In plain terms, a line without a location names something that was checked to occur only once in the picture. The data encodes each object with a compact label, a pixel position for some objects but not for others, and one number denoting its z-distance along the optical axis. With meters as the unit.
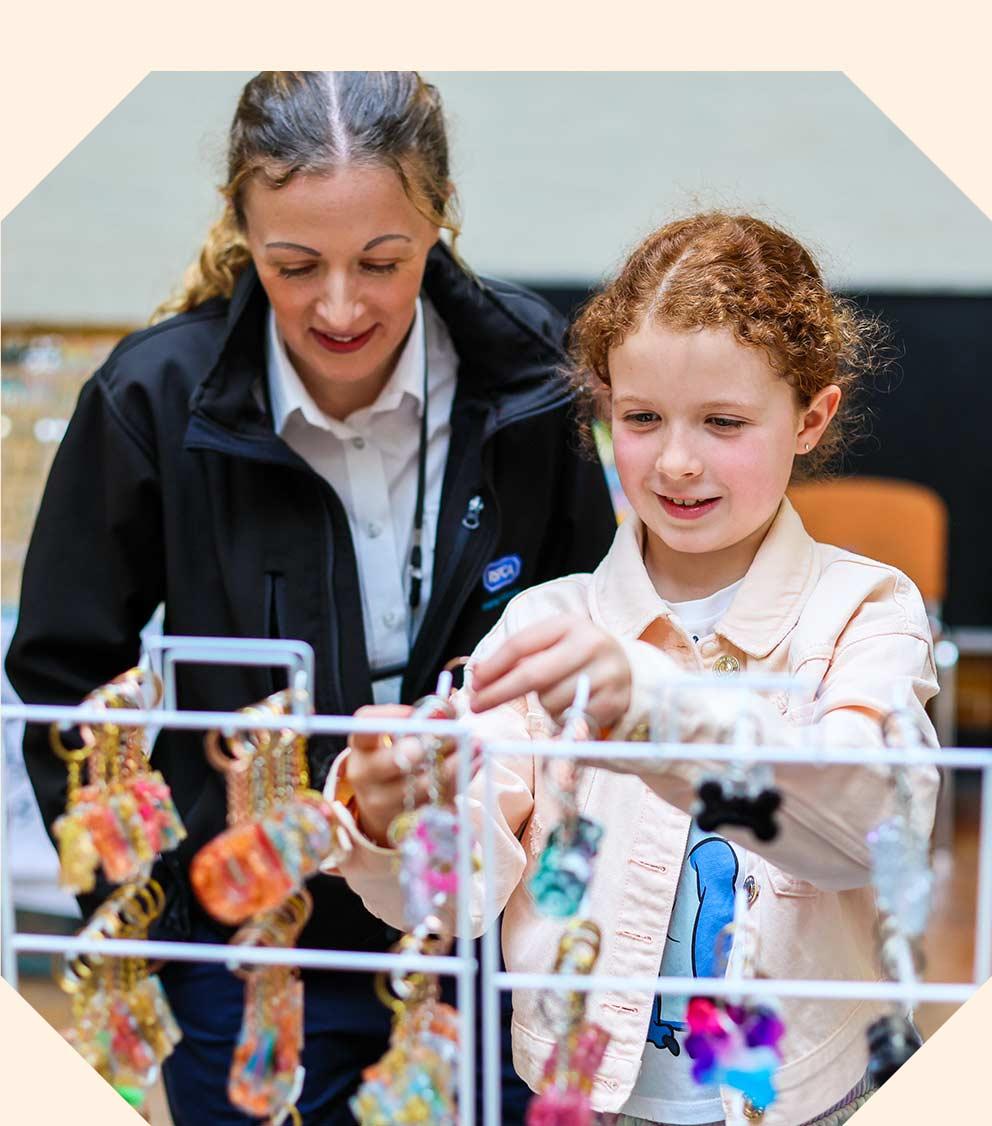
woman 1.64
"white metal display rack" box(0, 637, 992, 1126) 1.01
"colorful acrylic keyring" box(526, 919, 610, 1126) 1.06
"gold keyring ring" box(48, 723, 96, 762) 1.13
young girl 1.27
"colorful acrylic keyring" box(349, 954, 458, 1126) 1.05
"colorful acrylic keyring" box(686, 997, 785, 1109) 1.06
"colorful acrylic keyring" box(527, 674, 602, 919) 1.05
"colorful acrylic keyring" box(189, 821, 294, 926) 1.05
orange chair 4.08
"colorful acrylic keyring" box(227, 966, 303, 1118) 1.11
